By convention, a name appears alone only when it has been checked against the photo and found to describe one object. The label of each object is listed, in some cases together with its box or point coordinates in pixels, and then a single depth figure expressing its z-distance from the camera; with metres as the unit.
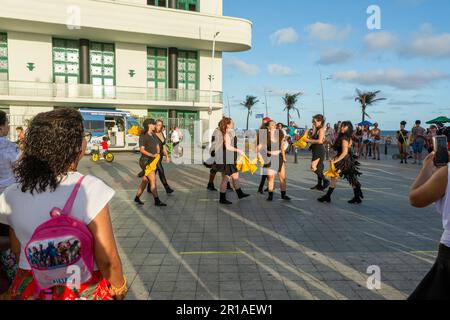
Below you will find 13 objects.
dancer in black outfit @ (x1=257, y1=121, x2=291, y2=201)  8.16
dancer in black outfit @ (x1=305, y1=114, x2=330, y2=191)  8.77
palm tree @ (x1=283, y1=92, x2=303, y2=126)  71.06
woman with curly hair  1.66
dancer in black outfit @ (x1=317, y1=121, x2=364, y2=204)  7.62
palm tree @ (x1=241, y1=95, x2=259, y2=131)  84.94
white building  27.75
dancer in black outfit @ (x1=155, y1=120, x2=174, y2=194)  8.46
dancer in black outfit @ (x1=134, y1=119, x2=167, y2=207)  7.64
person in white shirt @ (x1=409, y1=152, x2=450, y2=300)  1.96
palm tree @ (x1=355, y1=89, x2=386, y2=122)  61.03
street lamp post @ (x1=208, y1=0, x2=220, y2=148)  30.95
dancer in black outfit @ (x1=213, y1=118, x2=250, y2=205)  7.81
